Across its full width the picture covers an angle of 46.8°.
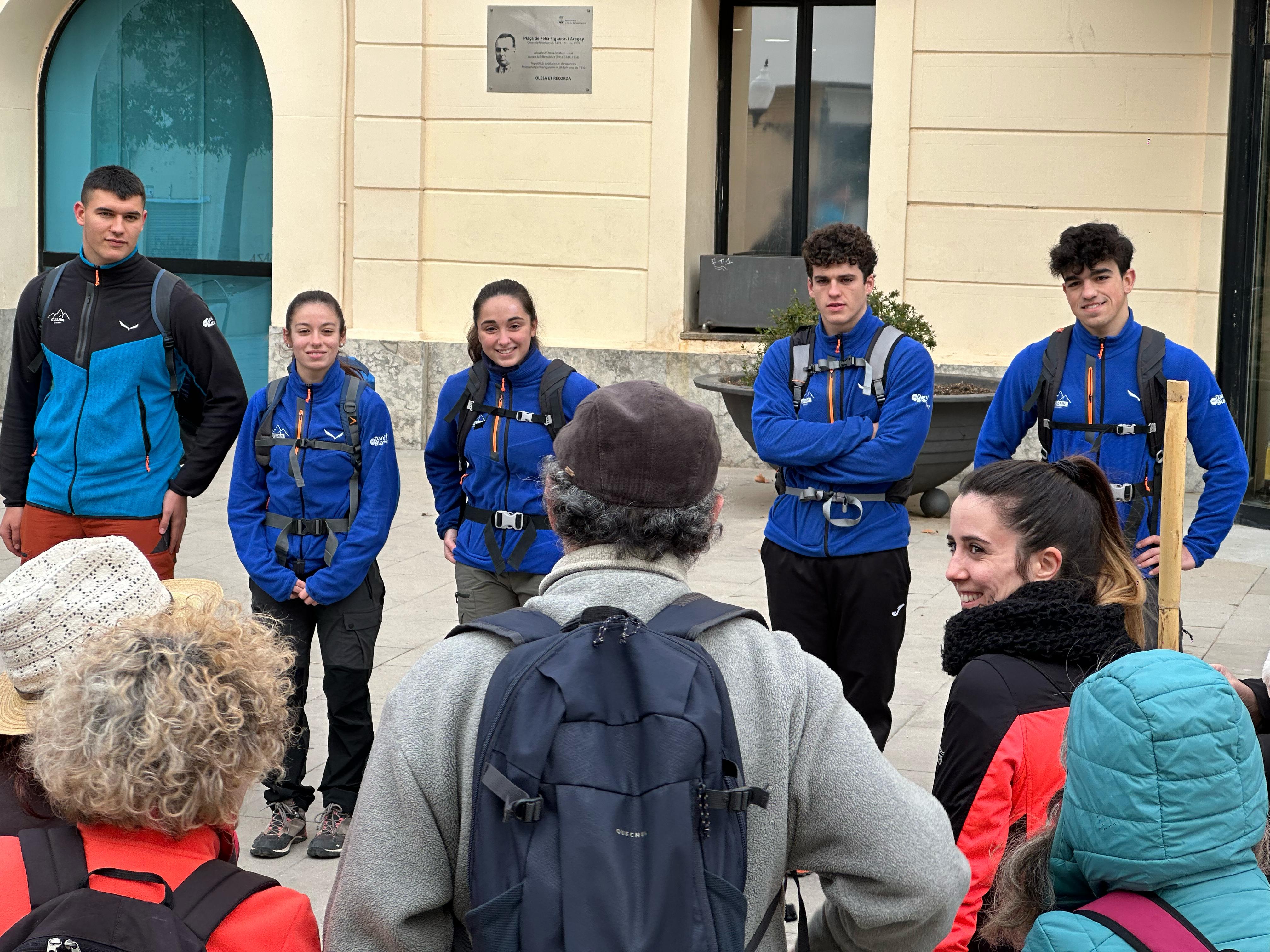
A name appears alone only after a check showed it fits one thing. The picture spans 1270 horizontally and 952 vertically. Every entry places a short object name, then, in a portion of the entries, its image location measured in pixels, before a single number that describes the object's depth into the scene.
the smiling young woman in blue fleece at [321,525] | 4.50
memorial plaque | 11.69
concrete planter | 9.30
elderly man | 1.85
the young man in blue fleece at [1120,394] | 4.49
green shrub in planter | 9.42
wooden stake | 3.22
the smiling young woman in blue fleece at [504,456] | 4.66
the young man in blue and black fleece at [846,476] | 4.62
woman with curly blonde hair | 1.83
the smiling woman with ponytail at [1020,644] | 2.25
